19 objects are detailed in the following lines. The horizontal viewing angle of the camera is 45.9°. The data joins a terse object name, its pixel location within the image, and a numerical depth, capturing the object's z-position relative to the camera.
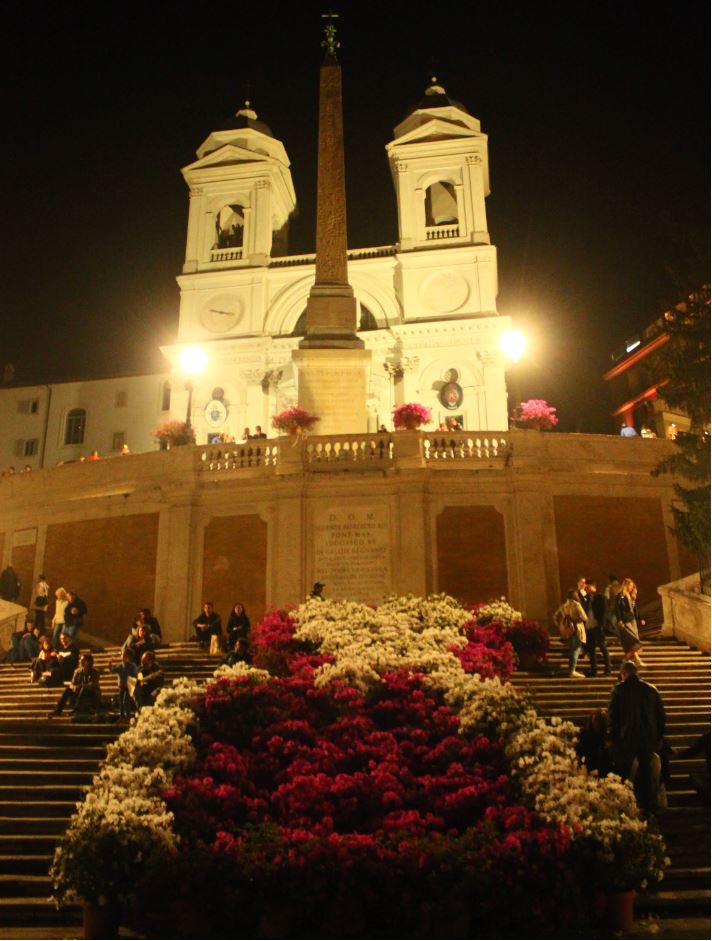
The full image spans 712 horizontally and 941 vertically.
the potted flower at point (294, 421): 19.78
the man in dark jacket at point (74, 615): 17.17
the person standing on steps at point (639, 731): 8.32
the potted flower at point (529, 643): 13.83
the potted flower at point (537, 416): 20.38
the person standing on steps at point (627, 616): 13.18
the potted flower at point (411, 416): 19.02
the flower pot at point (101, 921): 6.77
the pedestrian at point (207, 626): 16.09
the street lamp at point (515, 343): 23.55
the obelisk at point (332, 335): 22.00
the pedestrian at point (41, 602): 18.58
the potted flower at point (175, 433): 21.89
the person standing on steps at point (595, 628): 13.25
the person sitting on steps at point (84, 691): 12.14
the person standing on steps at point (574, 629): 13.27
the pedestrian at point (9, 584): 20.17
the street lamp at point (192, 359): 21.38
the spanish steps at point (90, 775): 7.28
